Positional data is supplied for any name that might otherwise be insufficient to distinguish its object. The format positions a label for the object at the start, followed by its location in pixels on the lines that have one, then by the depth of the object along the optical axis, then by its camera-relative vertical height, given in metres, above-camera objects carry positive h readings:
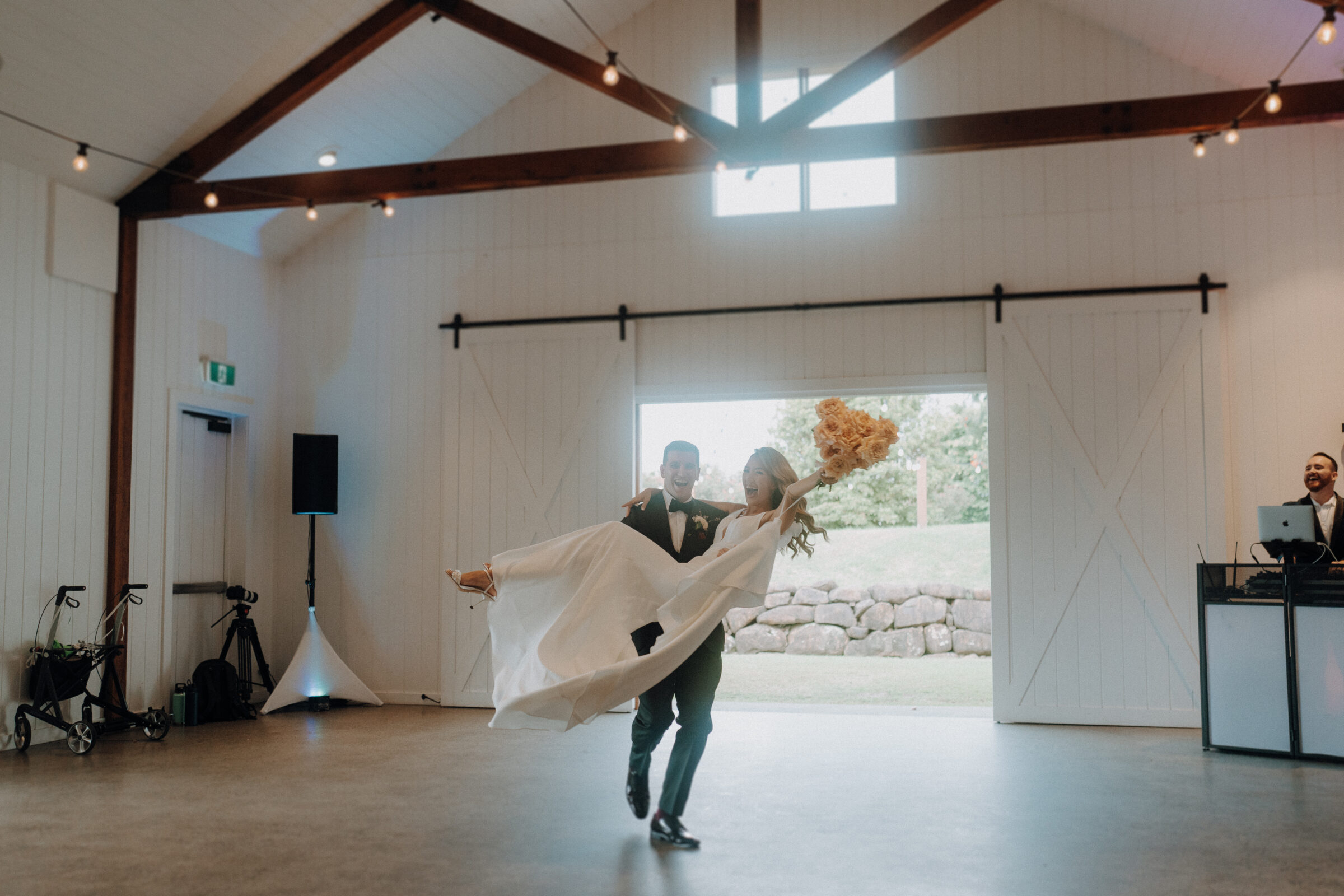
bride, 3.94 -0.38
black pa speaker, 8.12 +0.22
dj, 6.43 +0.02
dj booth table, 5.88 -0.90
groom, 4.14 -0.72
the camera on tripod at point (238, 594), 7.82 -0.67
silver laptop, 6.05 -0.11
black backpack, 7.39 -1.34
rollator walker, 6.16 -1.12
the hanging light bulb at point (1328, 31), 5.07 +2.31
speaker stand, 7.93 -1.34
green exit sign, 7.99 +1.00
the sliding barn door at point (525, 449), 8.16 +0.43
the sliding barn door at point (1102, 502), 7.25 +0.01
